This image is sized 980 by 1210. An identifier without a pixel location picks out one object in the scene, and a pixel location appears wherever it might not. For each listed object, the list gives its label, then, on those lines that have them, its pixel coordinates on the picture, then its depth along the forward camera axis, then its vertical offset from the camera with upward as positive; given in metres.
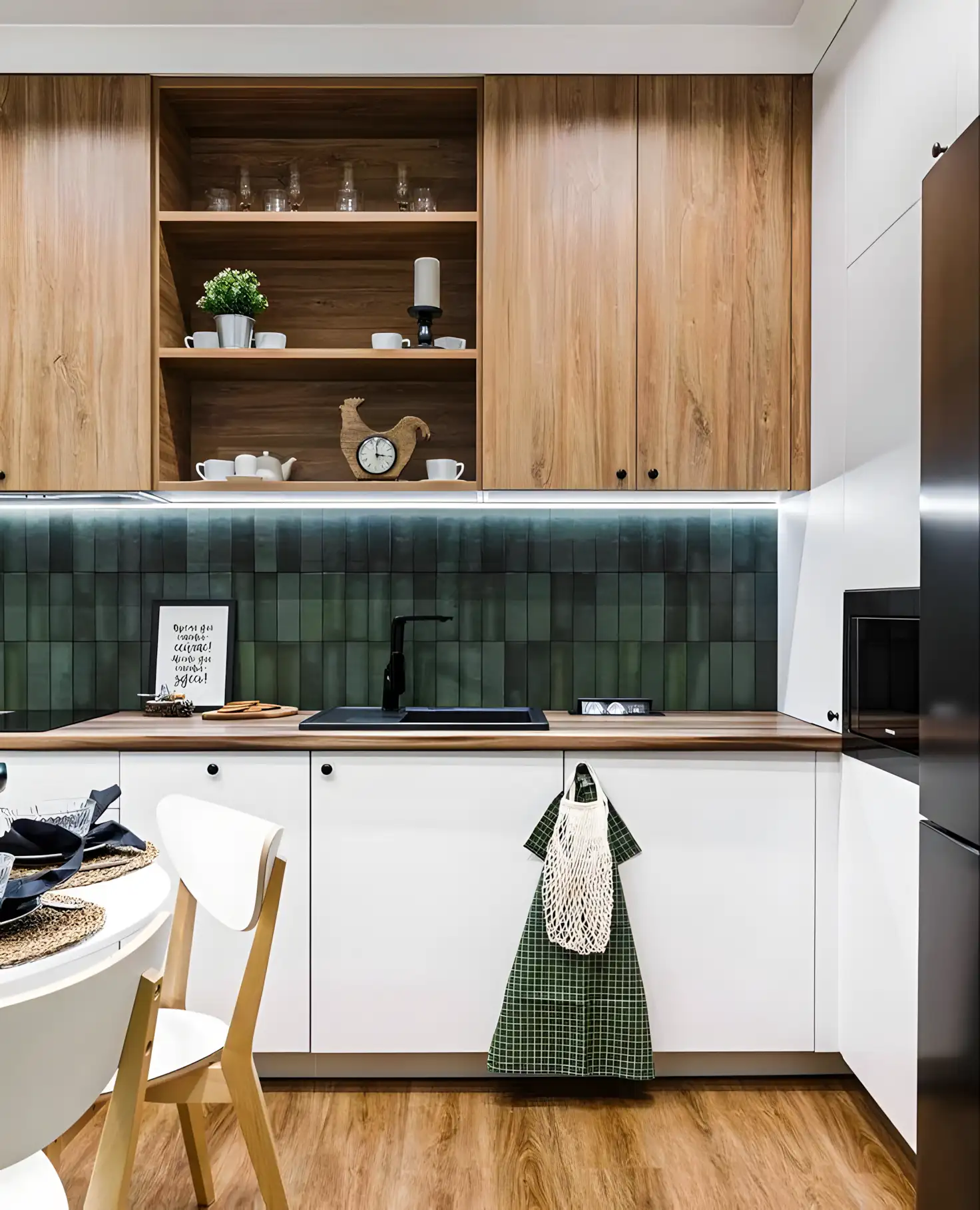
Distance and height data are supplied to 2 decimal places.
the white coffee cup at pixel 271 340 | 2.65 +0.75
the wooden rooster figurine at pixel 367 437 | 2.65 +0.48
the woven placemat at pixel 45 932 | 1.13 -0.42
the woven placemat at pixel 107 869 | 1.41 -0.42
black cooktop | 2.52 -0.34
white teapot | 2.66 +0.39
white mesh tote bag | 2.24 -0.67
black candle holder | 2.60 +0.80
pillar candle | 2.59 +0.89
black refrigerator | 1.20 -0.11
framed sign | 2.90 -0.15
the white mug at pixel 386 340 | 2.61 +0.74
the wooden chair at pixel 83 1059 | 0.88 -0.47
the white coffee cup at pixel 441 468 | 2.60 +0.38
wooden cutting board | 2.65 -0.31
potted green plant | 2.59 +0.84
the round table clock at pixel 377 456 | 2.64 +0.42
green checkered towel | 2.26 -0.99
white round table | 1.09 -0.43
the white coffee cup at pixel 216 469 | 2.65 +0.38
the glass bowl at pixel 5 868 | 1.21 -0.35
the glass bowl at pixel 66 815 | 1.51 -0.35
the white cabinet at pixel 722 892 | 2.34 -0.72
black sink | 2.44 -0.32
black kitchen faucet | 2.74 -0.19
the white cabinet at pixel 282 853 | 2.33 -0.63
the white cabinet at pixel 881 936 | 1.91 -0.73
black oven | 1.93 -0.16
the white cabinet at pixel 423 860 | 2.34 -0.64
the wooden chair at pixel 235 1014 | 1.55 -0.70
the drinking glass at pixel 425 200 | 2.65 +1.15
